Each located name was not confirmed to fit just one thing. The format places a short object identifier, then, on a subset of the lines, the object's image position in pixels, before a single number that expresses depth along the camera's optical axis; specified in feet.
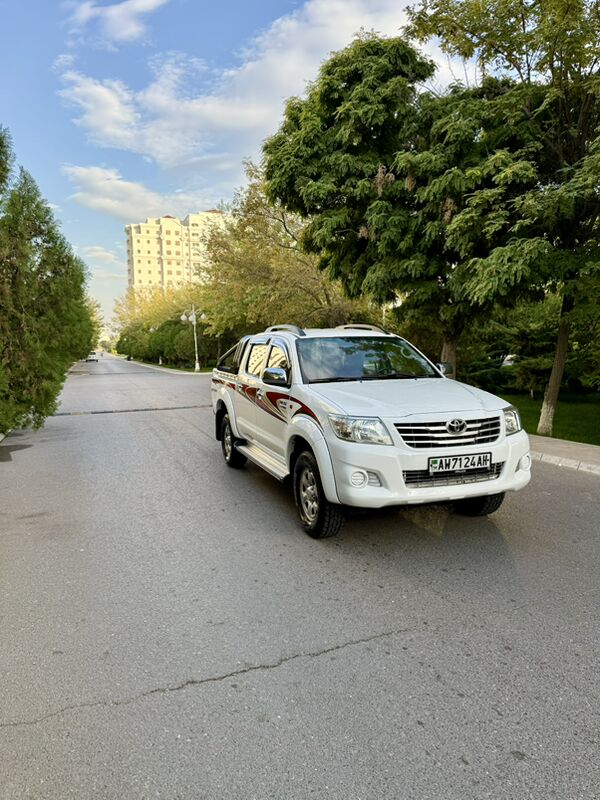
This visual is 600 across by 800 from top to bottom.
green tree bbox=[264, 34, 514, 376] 30.81
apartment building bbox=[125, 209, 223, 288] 549.95
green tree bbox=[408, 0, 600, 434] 25.53
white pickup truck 13.82
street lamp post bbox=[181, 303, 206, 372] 133.45
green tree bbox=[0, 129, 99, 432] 30.73
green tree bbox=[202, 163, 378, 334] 74.13
